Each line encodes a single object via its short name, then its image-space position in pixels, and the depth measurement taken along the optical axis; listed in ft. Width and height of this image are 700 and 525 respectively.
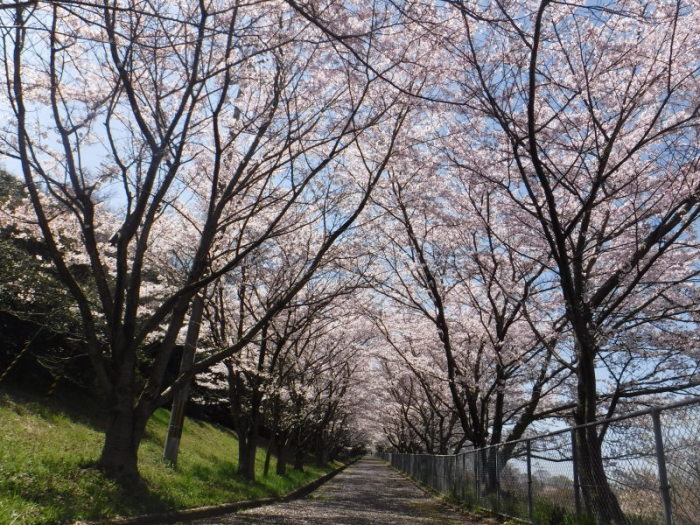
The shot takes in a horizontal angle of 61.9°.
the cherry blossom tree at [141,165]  25.67
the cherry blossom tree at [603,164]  25.03
